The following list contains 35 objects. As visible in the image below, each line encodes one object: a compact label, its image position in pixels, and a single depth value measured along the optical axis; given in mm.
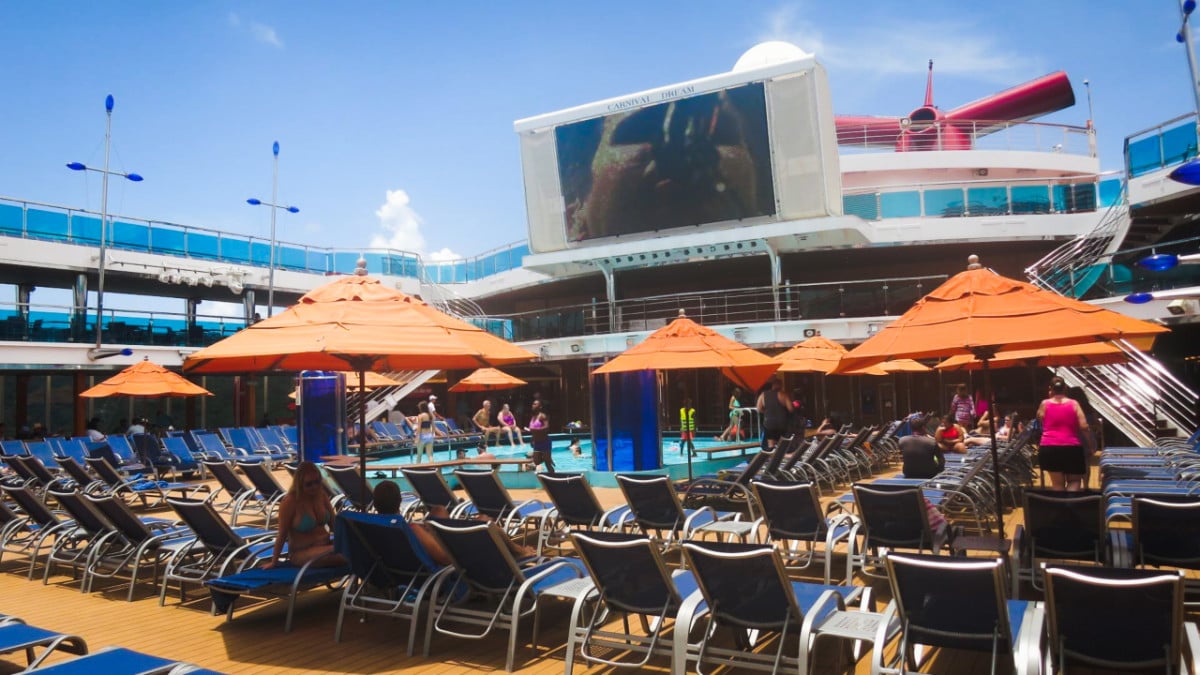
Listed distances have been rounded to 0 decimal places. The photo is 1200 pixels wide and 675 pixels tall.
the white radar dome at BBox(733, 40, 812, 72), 31859
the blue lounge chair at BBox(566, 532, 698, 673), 4137
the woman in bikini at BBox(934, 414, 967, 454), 12284
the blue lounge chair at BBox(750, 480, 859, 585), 6113
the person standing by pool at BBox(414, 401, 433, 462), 16500
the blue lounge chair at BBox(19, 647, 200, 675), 2756
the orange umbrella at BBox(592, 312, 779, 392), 8273
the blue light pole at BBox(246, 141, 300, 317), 27359
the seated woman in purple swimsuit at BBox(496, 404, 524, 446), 21547
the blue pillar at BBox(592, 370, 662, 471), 13383
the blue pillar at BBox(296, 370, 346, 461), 14500
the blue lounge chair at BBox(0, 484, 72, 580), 7254
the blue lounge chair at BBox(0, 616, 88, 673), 3283
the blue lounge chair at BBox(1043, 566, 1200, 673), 3053
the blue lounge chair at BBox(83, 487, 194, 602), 6477
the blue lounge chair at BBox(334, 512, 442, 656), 4832
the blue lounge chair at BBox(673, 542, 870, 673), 3734
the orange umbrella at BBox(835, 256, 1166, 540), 4949
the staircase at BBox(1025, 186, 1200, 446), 13047
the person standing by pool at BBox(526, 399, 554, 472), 13828
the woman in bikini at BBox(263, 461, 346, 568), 5648
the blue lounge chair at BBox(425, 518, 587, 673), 4586
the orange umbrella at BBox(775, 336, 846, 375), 13102
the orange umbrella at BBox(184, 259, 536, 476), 5246
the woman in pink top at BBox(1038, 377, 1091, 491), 8070
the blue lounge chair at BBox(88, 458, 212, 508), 10945
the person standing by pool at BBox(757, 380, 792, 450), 12922
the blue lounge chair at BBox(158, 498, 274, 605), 5941
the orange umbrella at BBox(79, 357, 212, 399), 14798
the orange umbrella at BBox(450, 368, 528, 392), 17547
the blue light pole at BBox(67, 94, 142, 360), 22047
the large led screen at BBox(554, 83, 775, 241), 24219
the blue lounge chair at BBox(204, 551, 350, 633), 5100
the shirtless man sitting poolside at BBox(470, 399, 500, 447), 21422
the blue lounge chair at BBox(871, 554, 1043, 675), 3336
